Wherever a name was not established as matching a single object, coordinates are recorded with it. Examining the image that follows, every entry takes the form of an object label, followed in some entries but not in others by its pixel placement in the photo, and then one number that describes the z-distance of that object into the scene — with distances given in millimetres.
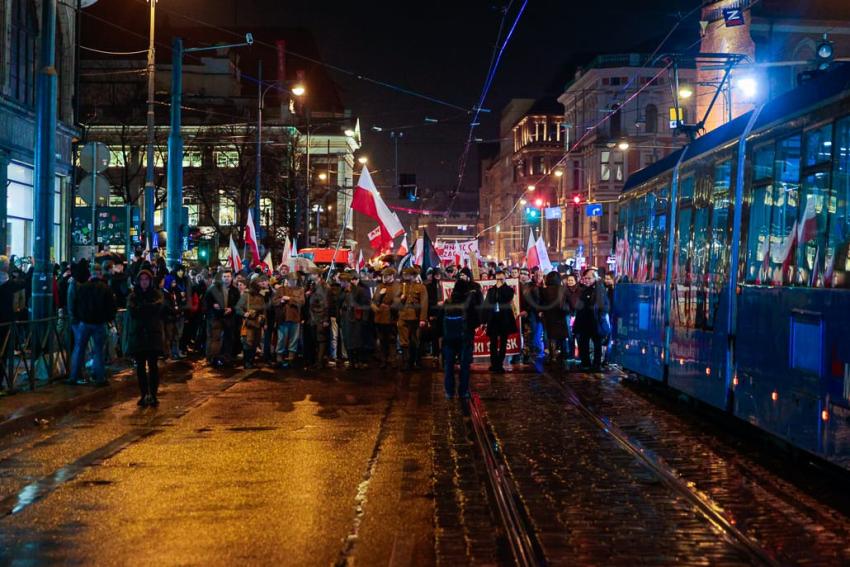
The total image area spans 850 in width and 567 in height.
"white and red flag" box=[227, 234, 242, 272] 30120
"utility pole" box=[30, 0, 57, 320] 16672
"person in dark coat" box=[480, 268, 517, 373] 20797
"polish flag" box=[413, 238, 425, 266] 27041
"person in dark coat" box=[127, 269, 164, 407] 14430
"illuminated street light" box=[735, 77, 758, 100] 46625
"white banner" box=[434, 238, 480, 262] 31323
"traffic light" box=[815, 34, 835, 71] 21264
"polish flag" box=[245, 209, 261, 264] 32219
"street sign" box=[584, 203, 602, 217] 62838
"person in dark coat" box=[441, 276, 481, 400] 15828
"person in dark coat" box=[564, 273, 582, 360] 22233
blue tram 8719
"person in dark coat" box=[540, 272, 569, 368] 21984
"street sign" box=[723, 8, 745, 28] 36003
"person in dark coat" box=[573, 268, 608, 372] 20812
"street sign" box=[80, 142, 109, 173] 18141
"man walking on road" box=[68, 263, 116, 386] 15812
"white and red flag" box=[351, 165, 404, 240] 27062
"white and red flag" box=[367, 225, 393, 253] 28264
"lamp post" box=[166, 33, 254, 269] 26844
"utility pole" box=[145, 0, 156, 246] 27311
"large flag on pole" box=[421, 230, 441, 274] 26391
